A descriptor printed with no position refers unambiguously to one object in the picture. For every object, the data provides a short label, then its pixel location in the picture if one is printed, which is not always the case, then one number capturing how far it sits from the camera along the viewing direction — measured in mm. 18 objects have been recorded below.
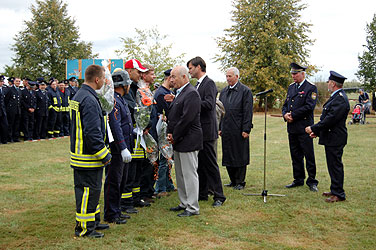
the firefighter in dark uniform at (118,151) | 5141
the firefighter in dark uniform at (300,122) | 7469
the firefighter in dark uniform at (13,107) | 14297
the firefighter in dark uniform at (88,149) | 4457
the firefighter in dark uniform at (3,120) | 13703
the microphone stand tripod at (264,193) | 6691
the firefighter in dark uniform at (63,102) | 16961
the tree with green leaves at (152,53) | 29266
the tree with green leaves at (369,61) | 33906
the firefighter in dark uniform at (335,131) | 6508
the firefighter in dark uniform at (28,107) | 14805
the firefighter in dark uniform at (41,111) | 15438
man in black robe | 7602
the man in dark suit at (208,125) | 6262
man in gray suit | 5586
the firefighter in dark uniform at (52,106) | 16094
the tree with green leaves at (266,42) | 39406
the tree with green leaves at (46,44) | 36438
